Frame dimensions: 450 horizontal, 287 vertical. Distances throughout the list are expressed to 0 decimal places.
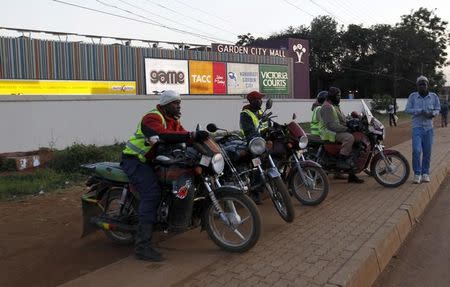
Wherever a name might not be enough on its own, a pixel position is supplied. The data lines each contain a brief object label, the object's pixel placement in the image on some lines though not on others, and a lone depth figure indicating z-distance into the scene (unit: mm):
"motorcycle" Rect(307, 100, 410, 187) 8445
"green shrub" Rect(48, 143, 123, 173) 10727
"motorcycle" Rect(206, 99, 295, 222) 5965
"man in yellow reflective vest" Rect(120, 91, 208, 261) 4898
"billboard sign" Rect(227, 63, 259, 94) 40219
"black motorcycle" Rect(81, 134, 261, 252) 4914
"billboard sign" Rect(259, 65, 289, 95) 42812
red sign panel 39062
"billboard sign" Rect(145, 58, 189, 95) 34000
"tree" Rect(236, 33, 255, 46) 74344
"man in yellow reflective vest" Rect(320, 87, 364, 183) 8391
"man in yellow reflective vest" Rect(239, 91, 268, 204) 7275
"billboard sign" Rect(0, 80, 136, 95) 26656
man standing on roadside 8805
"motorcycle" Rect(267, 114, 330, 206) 7219
